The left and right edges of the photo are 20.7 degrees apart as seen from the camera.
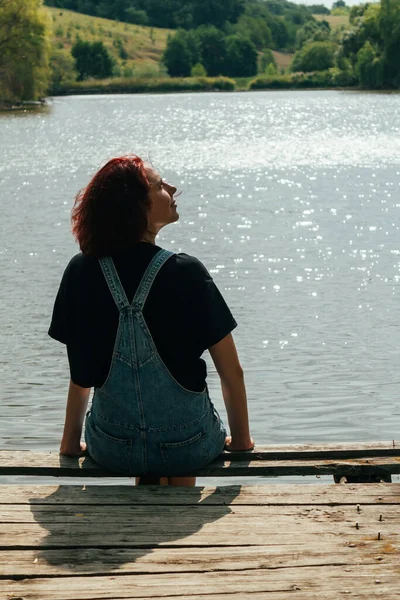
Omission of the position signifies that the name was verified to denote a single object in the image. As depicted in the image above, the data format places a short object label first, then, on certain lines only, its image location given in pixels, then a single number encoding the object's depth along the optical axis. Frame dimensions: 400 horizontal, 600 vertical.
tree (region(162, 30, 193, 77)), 153.88
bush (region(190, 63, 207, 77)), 149.12
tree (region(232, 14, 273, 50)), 182.50
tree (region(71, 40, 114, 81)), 141.38
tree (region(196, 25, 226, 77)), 161.88
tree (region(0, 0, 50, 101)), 68.31
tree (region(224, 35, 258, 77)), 162.50
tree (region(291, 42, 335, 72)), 144.12
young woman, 3.56
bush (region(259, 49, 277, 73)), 170.38
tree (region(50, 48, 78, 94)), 118.31
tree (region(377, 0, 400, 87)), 103.00
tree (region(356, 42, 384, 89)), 103.75
